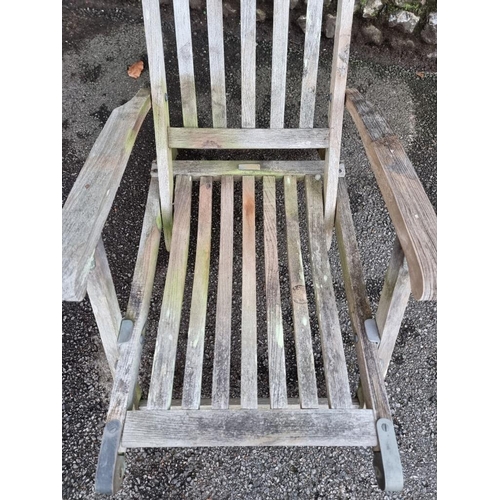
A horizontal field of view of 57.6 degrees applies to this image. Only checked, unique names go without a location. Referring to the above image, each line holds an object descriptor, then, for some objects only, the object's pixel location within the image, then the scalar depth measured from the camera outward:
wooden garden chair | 0.99
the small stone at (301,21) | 2.08
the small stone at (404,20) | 1.99
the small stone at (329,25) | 2.03
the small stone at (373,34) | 2.07
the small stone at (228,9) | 2.11
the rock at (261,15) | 2.07
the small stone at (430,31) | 1.98
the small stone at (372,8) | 1.98
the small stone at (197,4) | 2.13
